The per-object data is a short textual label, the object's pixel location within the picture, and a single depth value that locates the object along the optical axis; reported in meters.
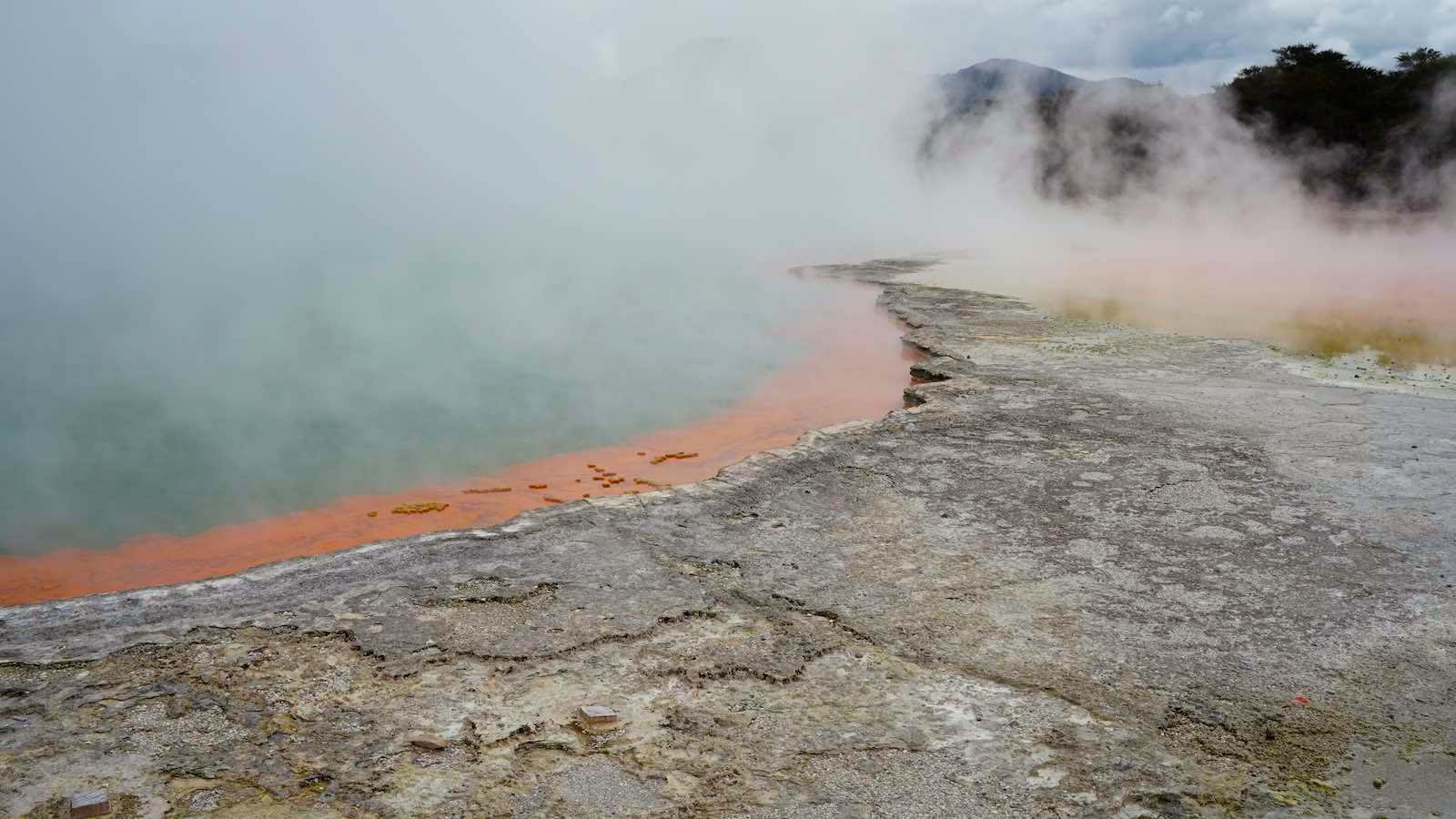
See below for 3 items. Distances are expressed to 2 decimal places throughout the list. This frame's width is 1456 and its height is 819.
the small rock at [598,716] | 2.13
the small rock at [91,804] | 1.83
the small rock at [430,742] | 2.05
